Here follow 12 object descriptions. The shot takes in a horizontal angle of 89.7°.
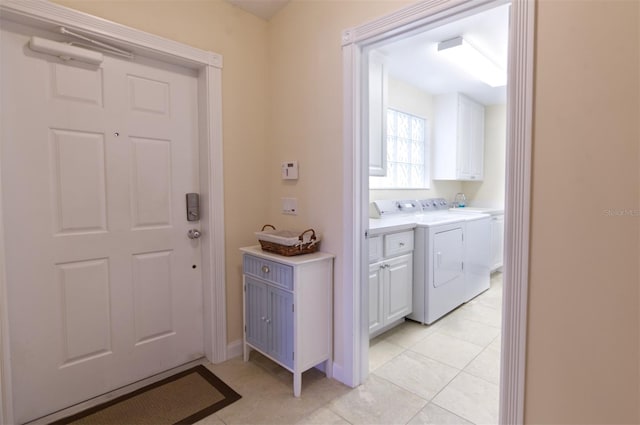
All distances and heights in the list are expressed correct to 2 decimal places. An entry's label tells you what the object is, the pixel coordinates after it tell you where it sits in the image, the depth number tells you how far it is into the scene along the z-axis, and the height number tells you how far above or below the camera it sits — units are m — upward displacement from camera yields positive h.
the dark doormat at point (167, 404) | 1.67 -1.15
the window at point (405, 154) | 3.61 +0.51
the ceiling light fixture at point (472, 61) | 2.55 +1.21
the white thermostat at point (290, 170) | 2.24 +0.19
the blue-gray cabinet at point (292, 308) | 1.85 -0.68
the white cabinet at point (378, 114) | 2.55 +0.66
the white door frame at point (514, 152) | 1.27 +0.18
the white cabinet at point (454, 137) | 3.96 +0.75
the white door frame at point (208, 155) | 1.84 +0.28
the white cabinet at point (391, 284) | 2.40 -0.69
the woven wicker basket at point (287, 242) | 1.94 -0.29
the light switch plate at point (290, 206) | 2.28 -0.07
